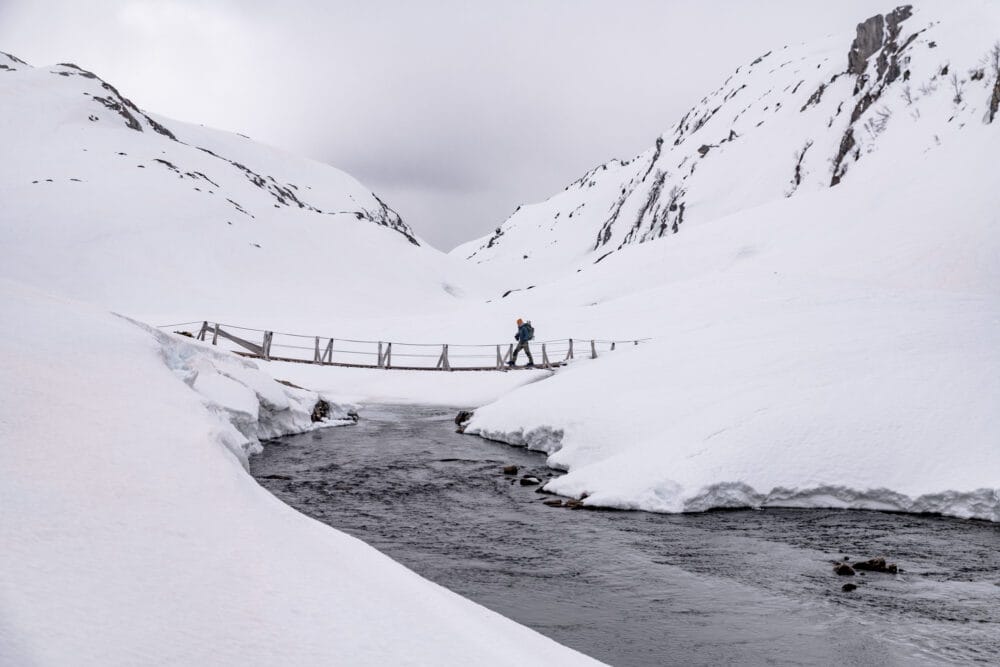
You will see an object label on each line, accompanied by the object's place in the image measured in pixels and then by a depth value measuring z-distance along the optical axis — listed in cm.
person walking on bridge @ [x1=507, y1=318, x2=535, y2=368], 2819
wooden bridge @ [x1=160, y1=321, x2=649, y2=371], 3603
